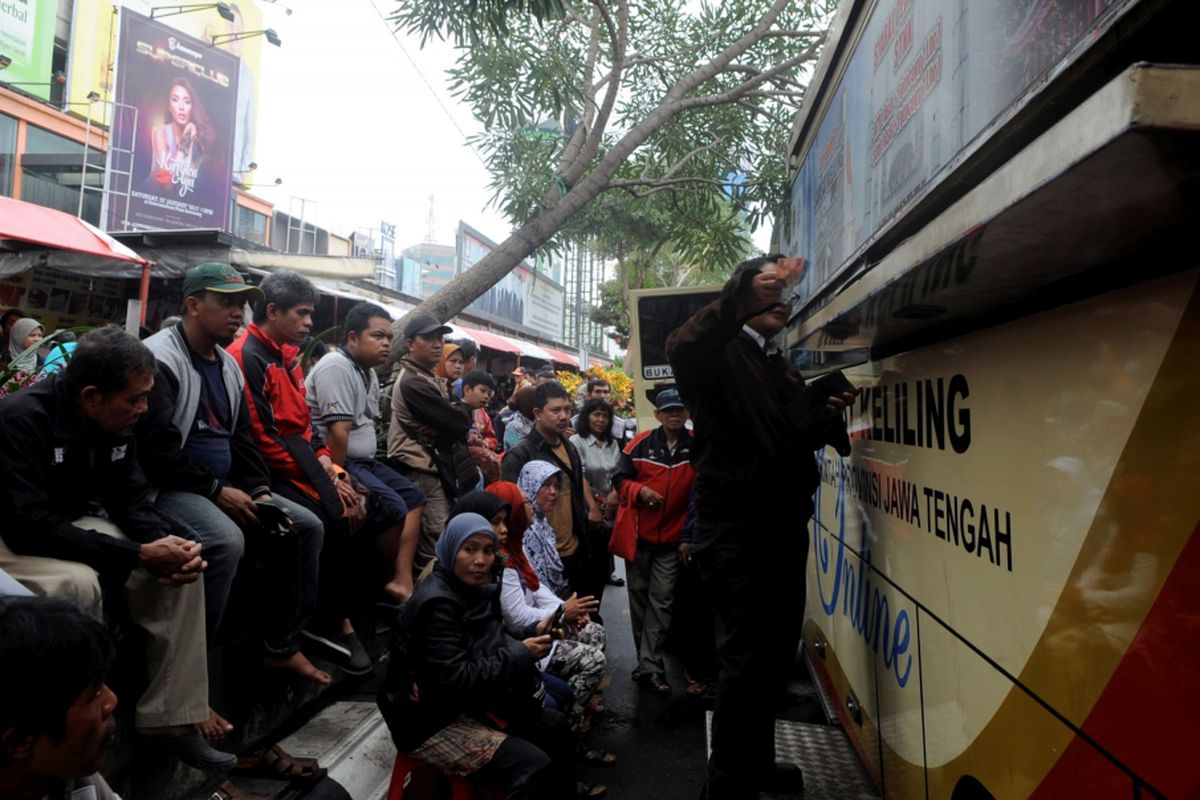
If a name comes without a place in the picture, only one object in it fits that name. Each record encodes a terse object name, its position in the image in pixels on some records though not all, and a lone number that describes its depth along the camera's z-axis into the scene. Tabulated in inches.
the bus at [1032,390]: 40.0
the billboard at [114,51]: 767.1
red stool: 107.7
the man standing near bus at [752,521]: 105.5
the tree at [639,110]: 304.3
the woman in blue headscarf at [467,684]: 105.7
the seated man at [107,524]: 87.5
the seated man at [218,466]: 111.3
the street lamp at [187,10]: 835.7
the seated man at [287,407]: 139.7
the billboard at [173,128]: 668.1
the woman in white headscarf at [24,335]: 218.2
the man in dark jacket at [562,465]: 185.3
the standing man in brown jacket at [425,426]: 183.8
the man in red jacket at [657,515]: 183.0
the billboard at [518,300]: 1220.4
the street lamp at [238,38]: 984.9
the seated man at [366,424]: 159.3
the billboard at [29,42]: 665.6
